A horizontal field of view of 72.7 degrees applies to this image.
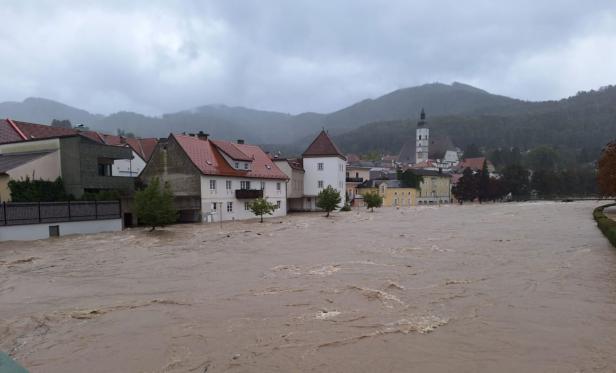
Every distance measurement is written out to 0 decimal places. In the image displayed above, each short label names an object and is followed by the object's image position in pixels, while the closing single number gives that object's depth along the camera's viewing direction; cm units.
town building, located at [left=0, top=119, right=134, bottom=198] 3250
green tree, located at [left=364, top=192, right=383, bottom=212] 6569
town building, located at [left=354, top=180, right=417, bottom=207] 9000
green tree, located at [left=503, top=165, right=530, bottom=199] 10856
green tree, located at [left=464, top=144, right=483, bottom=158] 17726
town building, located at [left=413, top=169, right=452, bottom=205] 9856
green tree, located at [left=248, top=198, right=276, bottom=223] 4234
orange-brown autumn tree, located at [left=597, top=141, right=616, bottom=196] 4400
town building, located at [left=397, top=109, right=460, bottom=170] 16731
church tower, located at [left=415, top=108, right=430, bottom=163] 16662
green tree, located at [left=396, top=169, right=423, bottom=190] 9606
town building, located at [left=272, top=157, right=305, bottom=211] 5978
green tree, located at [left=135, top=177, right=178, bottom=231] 3145
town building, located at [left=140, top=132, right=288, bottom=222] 4047
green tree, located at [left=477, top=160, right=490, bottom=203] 10156
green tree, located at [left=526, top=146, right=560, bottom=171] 15312
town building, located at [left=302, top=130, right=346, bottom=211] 6359
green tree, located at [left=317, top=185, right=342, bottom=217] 5250
